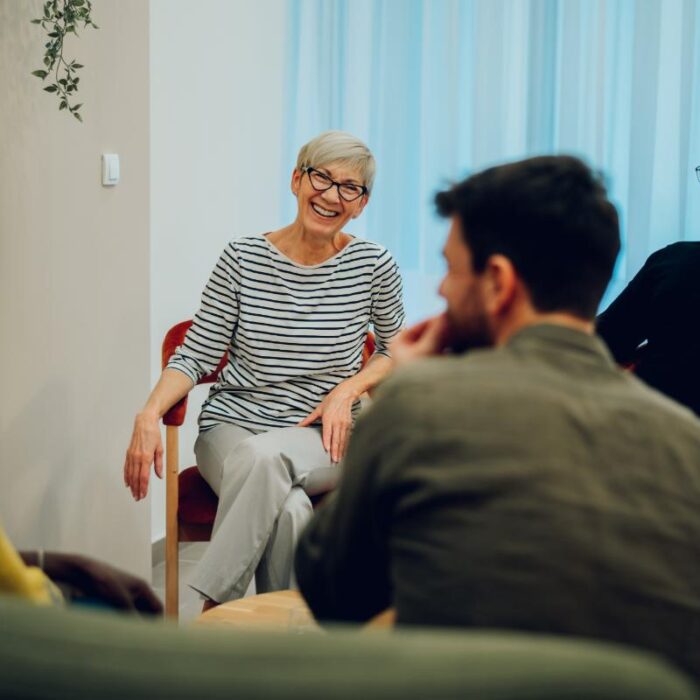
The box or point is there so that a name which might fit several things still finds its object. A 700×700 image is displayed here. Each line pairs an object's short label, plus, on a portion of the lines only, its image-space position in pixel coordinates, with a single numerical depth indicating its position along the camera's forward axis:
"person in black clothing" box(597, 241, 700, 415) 2.44
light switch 2.89
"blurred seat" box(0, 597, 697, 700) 0.60
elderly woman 2.60
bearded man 1.00
